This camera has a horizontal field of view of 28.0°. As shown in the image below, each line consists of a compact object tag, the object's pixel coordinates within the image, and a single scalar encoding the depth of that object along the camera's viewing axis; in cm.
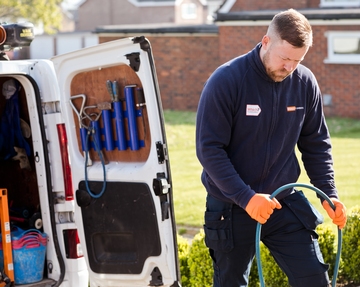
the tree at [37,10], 4084
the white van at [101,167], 427
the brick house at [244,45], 1945
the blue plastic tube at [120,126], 441
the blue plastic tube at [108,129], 450
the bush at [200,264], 541
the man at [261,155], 371
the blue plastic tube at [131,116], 432
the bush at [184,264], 560
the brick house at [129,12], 5553
